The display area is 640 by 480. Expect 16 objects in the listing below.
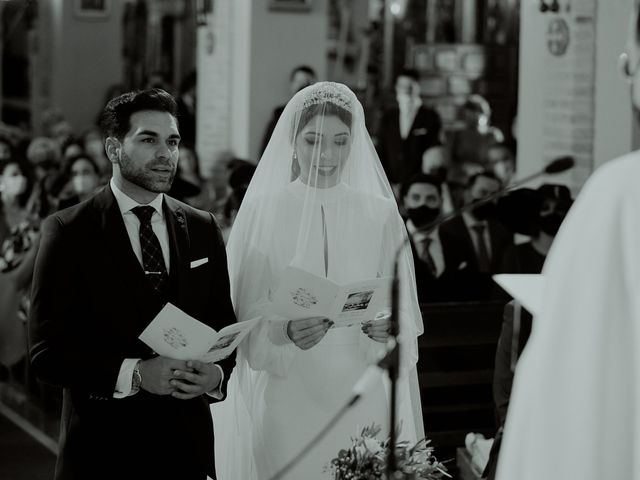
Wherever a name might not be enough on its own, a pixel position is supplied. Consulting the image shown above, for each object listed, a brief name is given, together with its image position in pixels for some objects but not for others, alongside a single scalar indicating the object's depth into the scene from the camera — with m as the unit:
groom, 3.79
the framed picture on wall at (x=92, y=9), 20.92
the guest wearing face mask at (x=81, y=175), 9.59
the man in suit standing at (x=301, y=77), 12.12
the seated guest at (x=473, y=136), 15.23
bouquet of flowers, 3.62
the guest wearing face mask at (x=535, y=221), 7.44
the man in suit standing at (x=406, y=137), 13.15
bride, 4.41
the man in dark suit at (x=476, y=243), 7.44
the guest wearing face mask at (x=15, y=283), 8.34
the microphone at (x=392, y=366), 2.50
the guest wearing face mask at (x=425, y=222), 7.57
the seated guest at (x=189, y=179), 8.76
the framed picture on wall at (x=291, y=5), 12.73
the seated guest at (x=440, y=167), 10.82
